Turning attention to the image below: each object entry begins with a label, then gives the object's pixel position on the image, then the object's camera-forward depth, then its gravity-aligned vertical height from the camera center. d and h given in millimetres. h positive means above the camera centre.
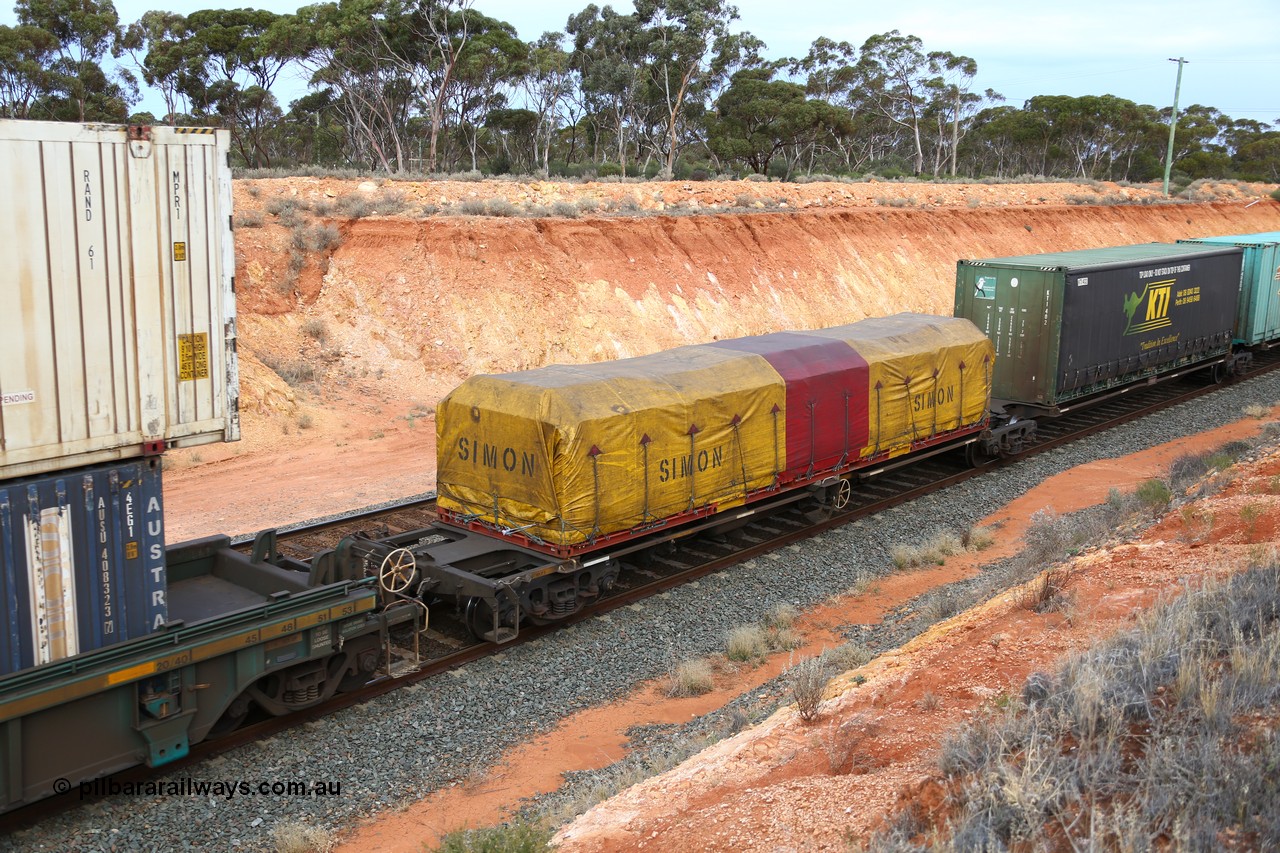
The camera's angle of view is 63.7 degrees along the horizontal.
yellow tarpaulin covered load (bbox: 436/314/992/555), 12023 -2551
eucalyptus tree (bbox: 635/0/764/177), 56312 +10202
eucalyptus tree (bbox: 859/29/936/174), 77125 +12073
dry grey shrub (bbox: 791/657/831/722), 8234 -3634
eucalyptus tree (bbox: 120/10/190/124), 50406 +8087
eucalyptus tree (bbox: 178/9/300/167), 49188 +7879
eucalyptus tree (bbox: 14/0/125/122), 49406 +8337
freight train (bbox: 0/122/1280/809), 7742 -2649
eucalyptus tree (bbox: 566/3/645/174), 58000 +9775
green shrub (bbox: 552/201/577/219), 31266 +554
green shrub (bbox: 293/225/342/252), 26844 -401
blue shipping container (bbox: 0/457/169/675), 7742 -2678
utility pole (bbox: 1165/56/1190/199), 57688 +8932
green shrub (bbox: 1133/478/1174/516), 14439 -3633
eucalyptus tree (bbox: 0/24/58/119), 46969 +6772
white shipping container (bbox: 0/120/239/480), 7562 -591
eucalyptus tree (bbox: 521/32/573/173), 57031 +8414
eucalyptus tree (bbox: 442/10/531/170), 48444 +7634
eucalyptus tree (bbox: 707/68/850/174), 60250 +6773
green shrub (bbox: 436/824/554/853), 6379 -3826
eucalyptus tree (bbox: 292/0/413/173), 46625 +7374
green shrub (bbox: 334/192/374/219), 28328 +477
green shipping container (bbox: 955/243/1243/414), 20312 -1529
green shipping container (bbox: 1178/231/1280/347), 27625 -1110
